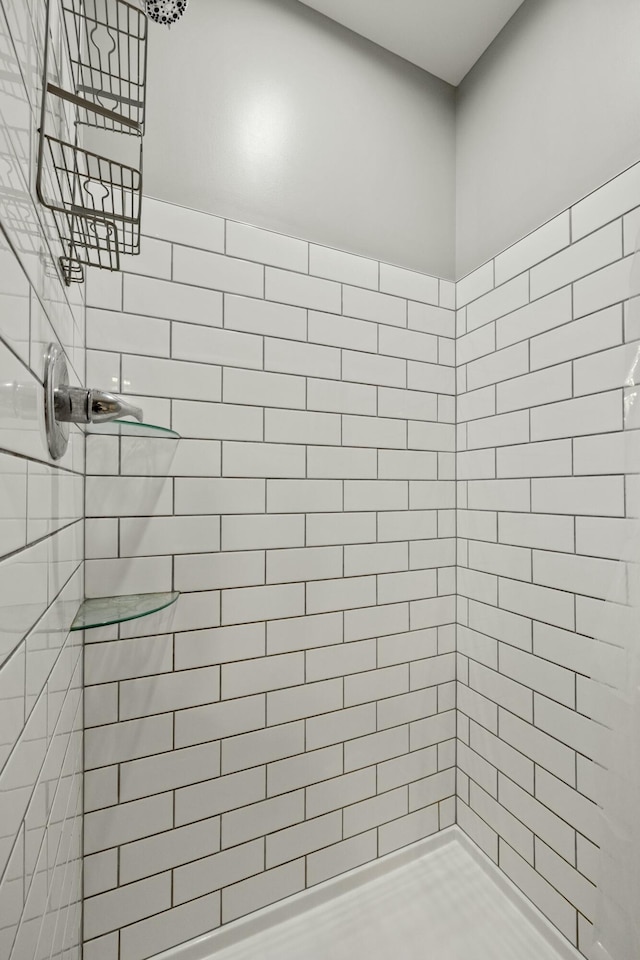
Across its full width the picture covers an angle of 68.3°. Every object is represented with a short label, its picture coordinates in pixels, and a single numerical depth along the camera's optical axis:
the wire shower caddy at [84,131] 0.59
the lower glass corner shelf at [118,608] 0.88
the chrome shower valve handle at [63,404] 0.59
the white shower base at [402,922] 1.14
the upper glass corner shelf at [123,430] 0.96
